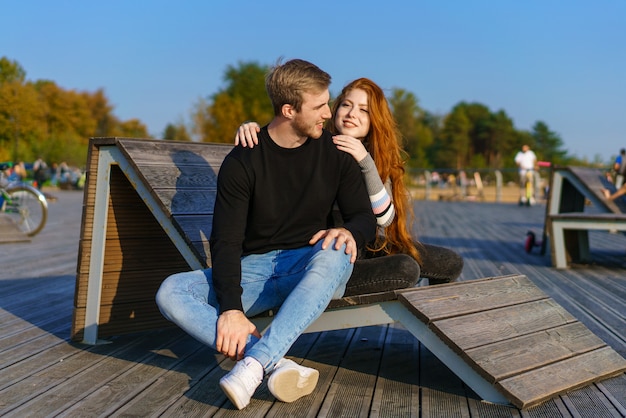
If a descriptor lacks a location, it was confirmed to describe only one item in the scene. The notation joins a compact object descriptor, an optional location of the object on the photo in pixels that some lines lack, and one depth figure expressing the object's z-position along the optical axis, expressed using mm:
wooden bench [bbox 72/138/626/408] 3010
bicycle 10469
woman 3676
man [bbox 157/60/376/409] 2883
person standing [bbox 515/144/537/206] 21797
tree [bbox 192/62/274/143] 58156
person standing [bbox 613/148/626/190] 10170
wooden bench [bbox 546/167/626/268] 7156
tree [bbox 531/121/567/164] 90250
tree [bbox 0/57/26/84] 54281
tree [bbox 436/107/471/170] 86125
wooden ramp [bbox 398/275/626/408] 2936
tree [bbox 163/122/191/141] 58938
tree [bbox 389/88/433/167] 81125
